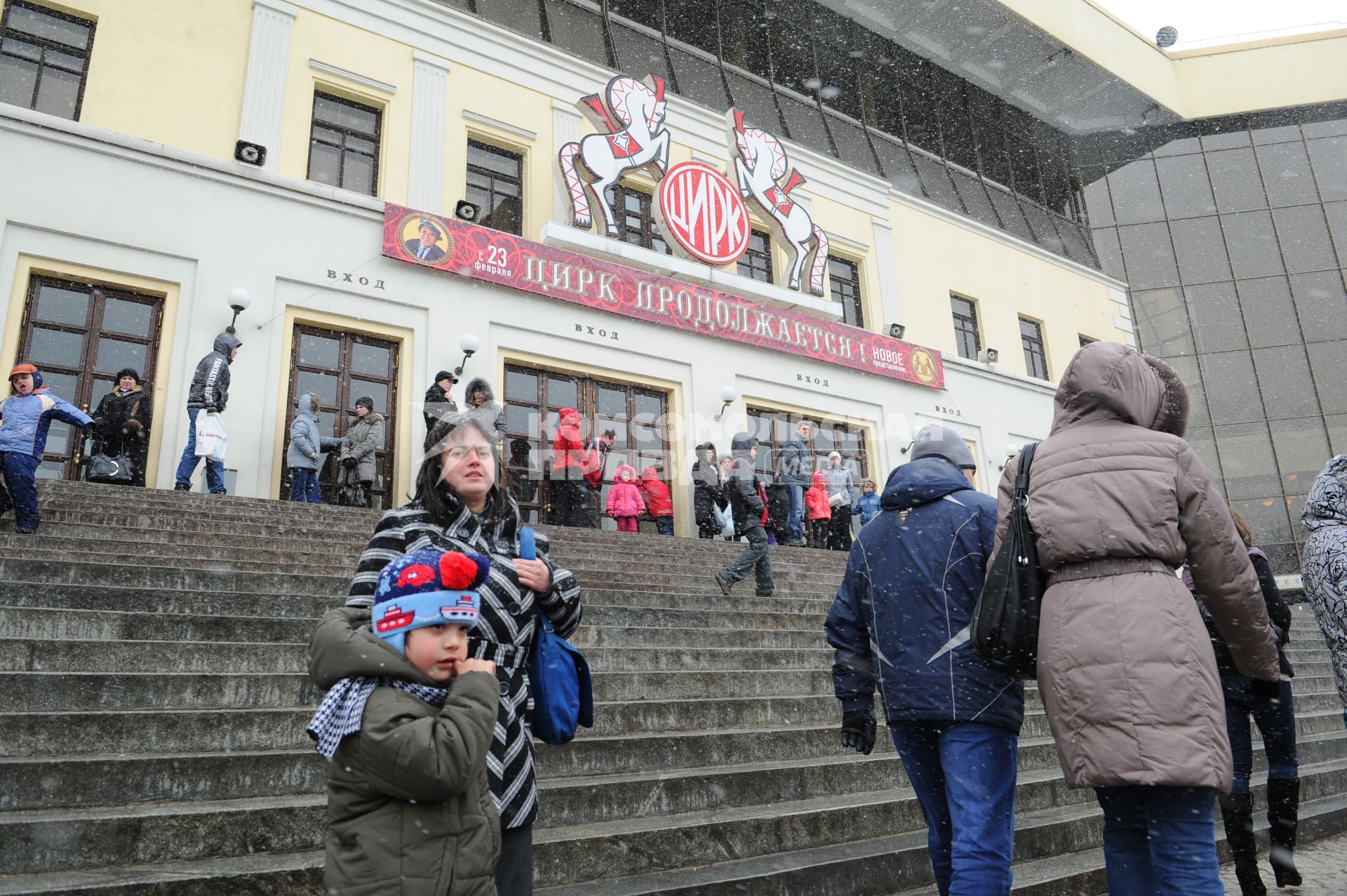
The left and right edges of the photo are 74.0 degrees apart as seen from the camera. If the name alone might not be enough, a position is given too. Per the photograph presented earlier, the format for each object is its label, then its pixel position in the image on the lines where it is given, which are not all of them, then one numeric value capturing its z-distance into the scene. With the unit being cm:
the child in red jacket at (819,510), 1483
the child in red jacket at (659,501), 1364
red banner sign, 1360
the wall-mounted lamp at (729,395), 1568
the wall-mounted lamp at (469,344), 1303
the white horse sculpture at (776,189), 1675
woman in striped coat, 231
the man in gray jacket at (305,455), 1086
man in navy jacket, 266
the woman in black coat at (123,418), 967
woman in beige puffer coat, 222
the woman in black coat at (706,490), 1303
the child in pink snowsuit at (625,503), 1311
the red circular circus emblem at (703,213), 1558
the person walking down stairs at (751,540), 848
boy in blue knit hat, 188
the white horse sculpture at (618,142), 1458
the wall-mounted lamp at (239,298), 1146
